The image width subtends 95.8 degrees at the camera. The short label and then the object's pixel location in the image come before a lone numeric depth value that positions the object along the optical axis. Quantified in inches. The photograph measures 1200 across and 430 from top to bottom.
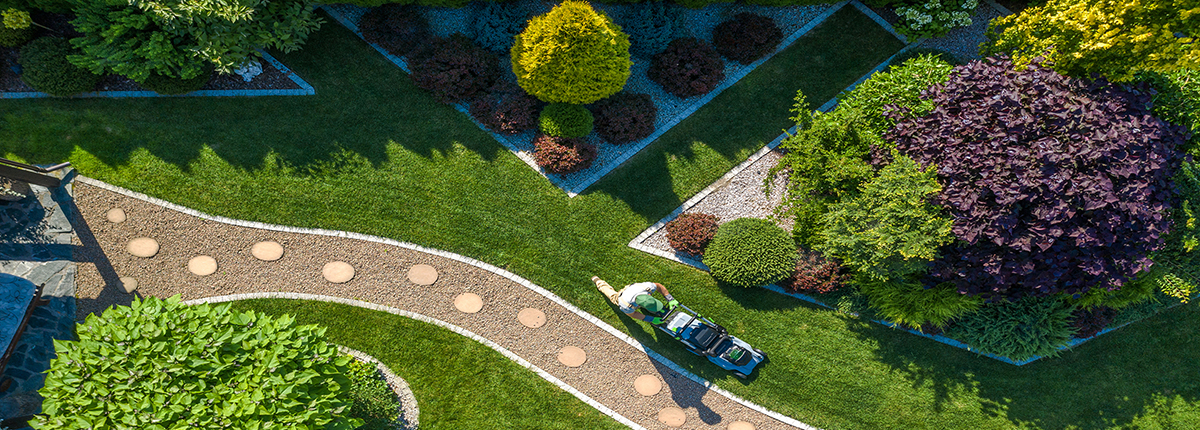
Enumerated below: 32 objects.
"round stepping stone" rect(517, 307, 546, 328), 631.8
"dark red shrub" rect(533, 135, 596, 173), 611.5
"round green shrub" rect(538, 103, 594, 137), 603.5
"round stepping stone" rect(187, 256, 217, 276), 609.0
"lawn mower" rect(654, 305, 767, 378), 605.0
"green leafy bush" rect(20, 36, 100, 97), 570.6
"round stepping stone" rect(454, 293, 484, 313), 627.2
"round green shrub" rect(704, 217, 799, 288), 594.5
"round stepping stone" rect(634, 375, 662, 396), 639.8
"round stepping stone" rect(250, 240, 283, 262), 614.9
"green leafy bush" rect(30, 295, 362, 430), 425.7
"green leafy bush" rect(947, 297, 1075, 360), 581.0
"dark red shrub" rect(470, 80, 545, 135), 615.5
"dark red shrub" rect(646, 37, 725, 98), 625.9
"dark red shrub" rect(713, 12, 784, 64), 633.6
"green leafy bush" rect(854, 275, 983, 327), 550.3
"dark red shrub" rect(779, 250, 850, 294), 605.9
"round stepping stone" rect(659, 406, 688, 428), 639.1
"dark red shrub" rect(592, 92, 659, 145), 621.3
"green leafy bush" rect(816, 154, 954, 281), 476.1
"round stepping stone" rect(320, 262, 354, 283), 618.2
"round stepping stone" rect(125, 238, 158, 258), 604.4
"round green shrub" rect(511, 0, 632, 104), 522.9
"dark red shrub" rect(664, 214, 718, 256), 614.2
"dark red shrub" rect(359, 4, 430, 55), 616.7
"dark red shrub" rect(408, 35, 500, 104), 609.0
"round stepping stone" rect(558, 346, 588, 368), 633.6
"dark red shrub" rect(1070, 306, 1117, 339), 608.1
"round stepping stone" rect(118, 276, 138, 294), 601.9
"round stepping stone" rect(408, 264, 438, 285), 624.6
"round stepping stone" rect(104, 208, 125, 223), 604.1
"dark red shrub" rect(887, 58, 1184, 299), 450.9
